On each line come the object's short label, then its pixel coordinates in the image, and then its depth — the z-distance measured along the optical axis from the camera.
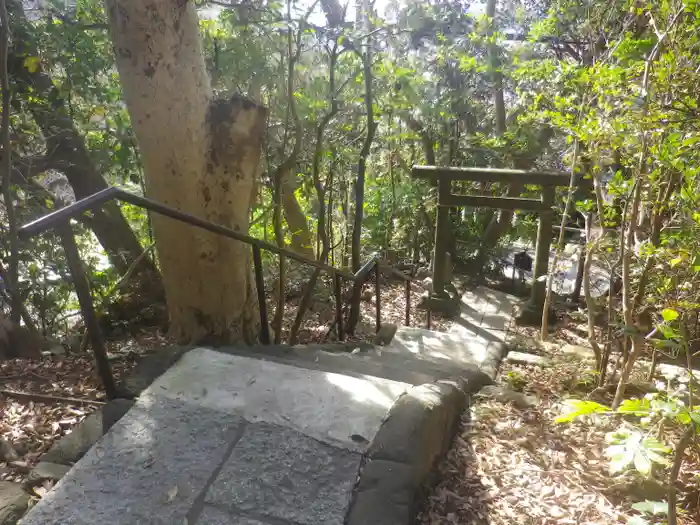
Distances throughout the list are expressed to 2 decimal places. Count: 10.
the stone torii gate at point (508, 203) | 6.14
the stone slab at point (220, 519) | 1.64
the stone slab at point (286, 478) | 1.71
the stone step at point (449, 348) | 4.57
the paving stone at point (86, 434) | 1.90
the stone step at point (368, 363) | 2.83
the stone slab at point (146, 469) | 1.63
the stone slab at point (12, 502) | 1.61
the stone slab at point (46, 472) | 1.77
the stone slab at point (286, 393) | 2.05
